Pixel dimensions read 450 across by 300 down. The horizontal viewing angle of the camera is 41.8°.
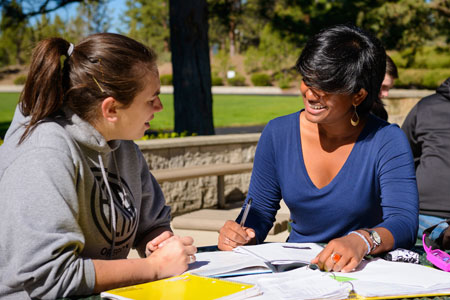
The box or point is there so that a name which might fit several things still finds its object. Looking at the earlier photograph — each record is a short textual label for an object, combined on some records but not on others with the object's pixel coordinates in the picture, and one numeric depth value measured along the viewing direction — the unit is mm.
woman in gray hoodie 1410
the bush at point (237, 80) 40406
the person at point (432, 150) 2840
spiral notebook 1451
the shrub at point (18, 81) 39634
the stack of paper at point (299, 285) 1486
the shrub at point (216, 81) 39562
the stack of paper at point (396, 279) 1548
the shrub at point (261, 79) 38694
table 1948
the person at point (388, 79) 3891
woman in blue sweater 2109
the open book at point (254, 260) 1698
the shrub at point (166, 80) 38969
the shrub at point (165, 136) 6703
